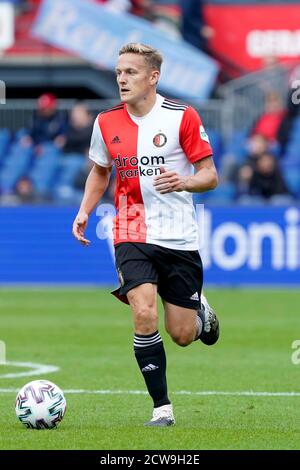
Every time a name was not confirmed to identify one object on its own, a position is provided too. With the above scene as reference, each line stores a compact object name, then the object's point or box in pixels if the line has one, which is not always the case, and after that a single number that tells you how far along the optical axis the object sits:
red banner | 26.09
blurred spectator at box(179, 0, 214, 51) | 25.42
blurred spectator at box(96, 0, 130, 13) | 24.14
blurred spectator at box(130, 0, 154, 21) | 24.59
